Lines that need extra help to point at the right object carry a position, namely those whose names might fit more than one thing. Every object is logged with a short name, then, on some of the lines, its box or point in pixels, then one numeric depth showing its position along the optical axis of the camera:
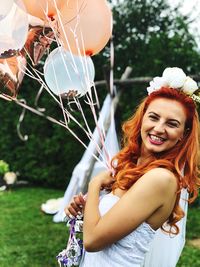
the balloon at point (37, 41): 2.17
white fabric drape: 5.54
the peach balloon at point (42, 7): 2.03
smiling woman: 1.41
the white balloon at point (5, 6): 1.92
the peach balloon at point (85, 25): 2.10
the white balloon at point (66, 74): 2.25
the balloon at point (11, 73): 2.16
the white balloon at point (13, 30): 1.96
